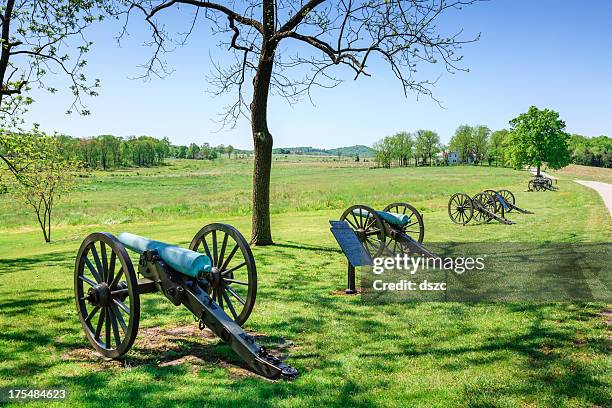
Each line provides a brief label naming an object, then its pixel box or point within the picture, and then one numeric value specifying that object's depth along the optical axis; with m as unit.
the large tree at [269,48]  12.23
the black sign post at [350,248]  8.07
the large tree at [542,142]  50.25
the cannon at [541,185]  38.97
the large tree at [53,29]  13.30
